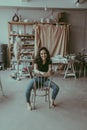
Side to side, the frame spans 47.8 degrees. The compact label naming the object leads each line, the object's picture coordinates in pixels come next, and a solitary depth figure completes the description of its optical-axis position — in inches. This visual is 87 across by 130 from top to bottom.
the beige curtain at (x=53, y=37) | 137.5
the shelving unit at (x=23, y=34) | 143.4
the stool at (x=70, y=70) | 122.4
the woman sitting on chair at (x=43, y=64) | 73.6
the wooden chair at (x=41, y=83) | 72.4
